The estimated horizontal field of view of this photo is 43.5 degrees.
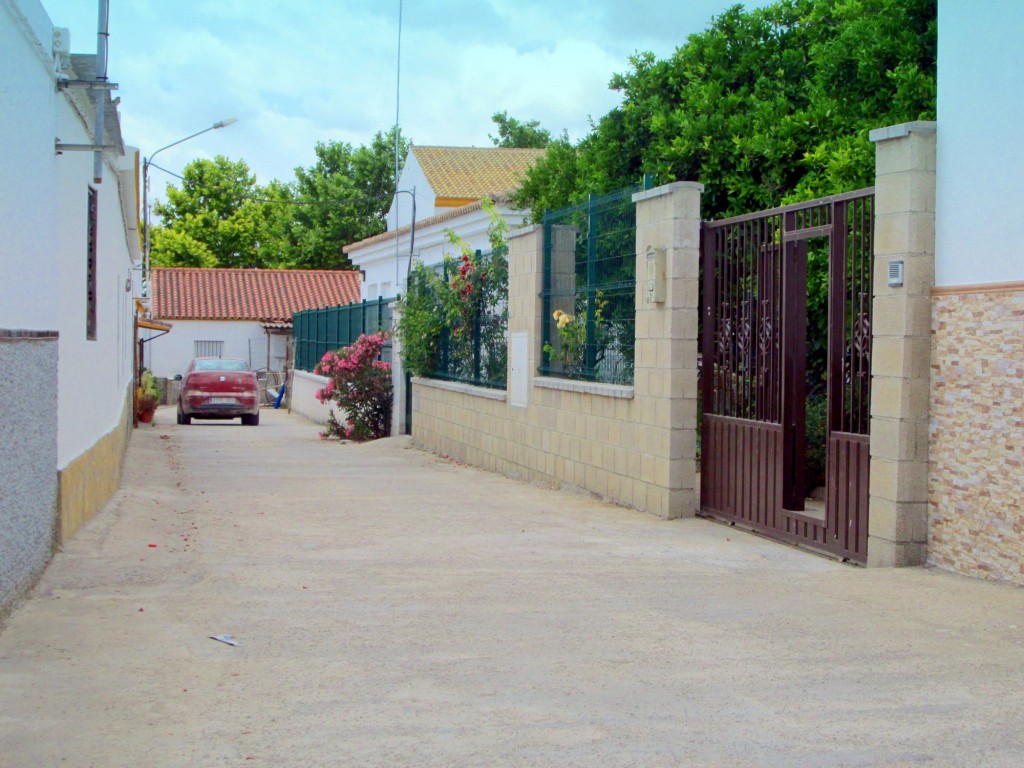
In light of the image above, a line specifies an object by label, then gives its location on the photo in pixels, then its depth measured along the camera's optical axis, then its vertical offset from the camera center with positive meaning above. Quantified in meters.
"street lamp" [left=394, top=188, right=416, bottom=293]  26.52 +2.40
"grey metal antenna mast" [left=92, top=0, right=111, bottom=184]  9.05 +1.98
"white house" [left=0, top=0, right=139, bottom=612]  6.80 +0.30
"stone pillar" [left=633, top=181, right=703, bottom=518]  10.80 -0.01
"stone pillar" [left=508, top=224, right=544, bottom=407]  14.27 +0.46
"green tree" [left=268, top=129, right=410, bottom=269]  58.72 +6.60
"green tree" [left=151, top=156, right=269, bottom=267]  64.50 +6.44
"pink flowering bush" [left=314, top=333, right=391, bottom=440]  23.33 -0.78
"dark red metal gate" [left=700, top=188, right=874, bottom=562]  8.71 -0.15
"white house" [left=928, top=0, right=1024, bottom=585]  7.50 +0.24
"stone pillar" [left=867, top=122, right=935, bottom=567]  8.13 +0.04
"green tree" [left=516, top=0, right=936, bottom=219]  12.82 +2.72
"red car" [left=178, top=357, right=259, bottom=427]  31.20 -1.24
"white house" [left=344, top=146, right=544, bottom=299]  29.84 +4.28
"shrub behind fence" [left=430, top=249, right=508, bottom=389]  16.09 +0.08
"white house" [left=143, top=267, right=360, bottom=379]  52.53 +1.37
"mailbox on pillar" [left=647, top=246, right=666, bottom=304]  10.91 +0.65
